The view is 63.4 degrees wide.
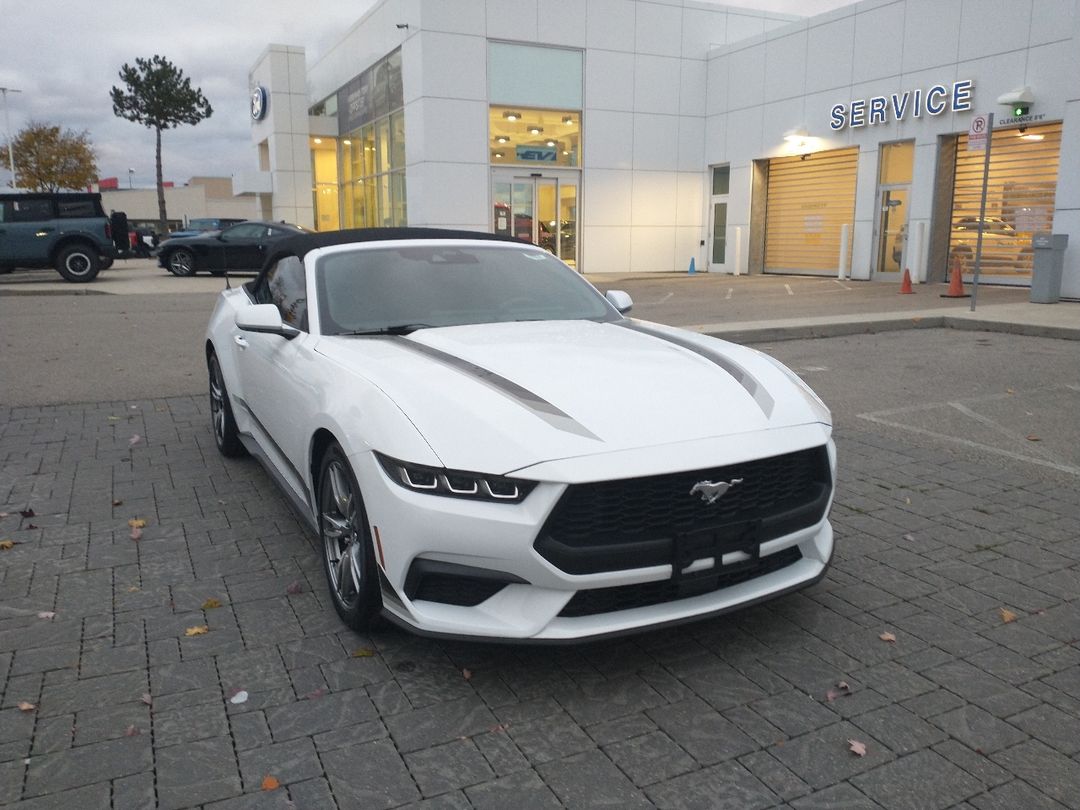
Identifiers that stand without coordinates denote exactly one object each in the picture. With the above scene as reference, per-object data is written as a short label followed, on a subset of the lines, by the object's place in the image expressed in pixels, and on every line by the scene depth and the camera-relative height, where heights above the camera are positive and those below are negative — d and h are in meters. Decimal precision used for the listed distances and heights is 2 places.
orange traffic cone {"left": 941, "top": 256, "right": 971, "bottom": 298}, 16.91 -0.70
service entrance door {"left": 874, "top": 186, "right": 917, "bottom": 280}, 21.20 +0.46
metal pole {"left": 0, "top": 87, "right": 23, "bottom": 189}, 58.29 +5.71
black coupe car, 23.45 -0.09
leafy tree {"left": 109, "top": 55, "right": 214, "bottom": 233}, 50.91 +8.51
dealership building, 18.92 +3.15
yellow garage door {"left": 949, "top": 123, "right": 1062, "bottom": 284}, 18.17 +1.08
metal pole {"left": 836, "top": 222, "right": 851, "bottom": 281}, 22.53 +0.04
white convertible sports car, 2.79 -0.76
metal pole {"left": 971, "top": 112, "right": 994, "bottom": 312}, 13.43 +0.48
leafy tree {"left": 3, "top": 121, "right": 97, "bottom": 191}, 59.28 +5.62
